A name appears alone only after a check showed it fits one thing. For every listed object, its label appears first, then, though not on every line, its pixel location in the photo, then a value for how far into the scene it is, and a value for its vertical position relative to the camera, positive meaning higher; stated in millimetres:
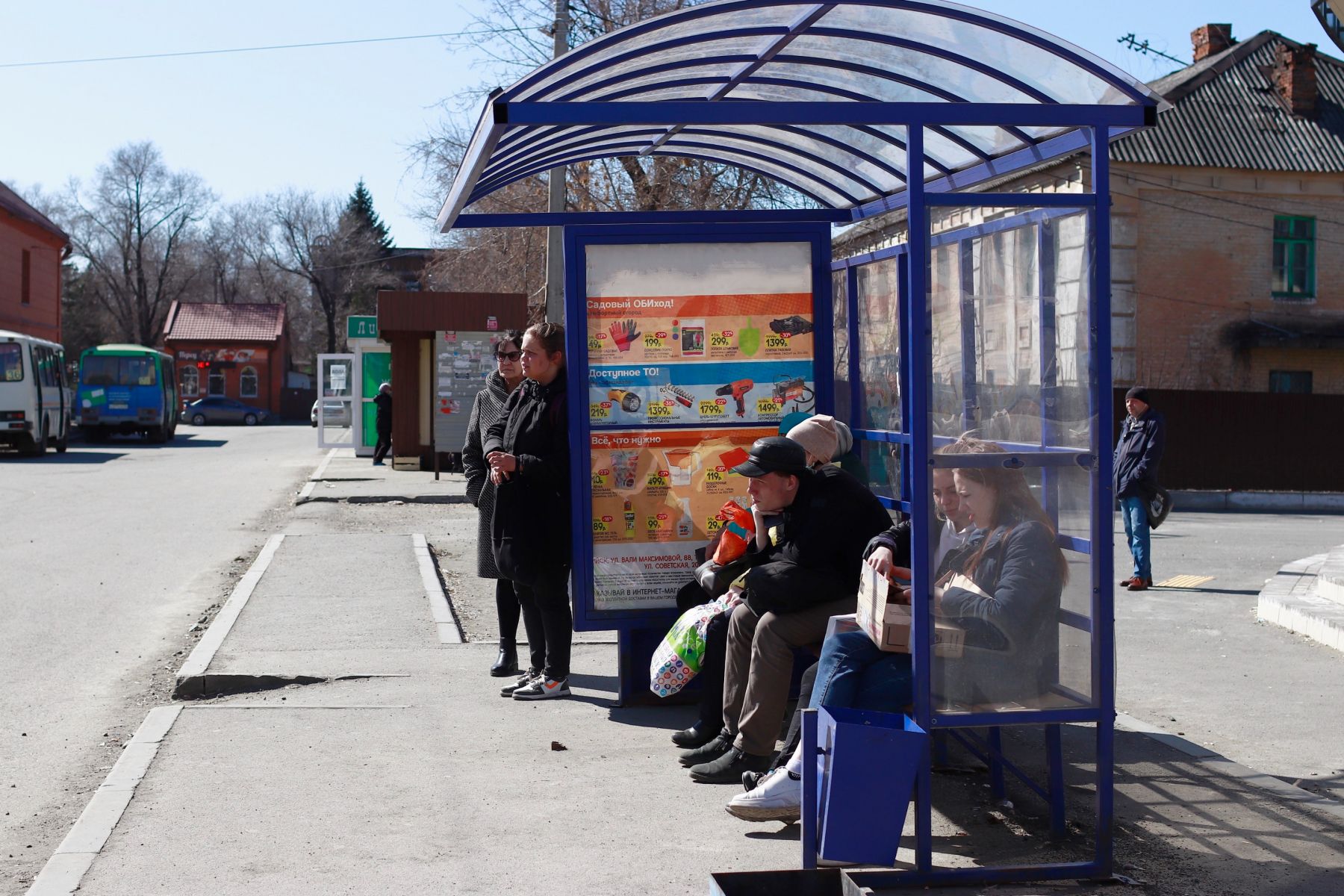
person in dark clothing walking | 25656 -113
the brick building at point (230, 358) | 75562 +3210
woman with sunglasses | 7316 -360
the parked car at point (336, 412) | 35500 +40
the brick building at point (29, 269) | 46000 +5504
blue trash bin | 4008 -1153
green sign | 28469 +1865
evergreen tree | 90875 +13718
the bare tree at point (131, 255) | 82312 +10238
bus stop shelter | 4344 +467
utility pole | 17203 +2249
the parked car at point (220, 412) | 62500 +127
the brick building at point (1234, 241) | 26688 +3289
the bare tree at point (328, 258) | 84062 +10006
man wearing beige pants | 5168 -644
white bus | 29047 +488
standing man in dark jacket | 11250 -589
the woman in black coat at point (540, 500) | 6652 -443
